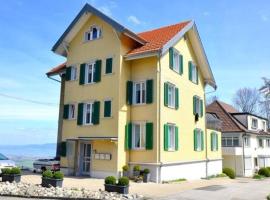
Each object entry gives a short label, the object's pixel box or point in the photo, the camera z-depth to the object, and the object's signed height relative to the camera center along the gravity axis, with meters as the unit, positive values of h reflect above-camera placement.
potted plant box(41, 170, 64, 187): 10.64 -2.21
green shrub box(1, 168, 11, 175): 11.58 -1.99
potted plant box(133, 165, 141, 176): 14.04 -2.22
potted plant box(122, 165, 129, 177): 14.32 -2.28
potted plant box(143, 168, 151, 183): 13.74 -2.48
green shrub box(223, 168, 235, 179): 23.10 -3.72
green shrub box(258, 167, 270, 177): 27.17 -4.28
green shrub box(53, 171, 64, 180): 10.70 -2.01
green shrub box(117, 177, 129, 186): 9.79 -2.09
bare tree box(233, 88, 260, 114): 43.55 +7.05
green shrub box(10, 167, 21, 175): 11.56 -2.00
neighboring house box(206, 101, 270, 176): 29.56 -0.41
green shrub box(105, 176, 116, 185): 10.08 -2.08
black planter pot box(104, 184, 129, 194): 9.76 -2.40
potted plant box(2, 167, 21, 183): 11.52 -2.20
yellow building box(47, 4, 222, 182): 14.55 +2.48
